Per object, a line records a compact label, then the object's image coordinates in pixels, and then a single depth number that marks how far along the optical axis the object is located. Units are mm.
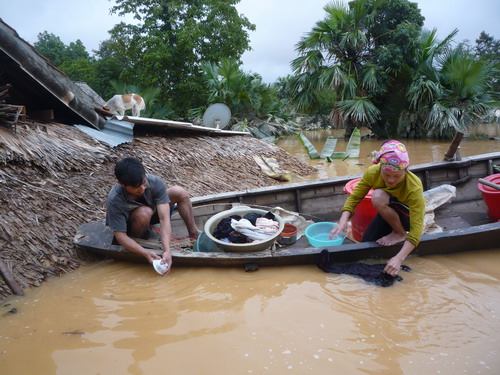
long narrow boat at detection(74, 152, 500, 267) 2701
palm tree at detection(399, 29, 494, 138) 11102
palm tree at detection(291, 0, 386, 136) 12898
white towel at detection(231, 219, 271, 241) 2826
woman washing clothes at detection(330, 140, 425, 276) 2340
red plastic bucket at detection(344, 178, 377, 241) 3002
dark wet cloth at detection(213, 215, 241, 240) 2881
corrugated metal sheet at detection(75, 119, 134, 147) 4715
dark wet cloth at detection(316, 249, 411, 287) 2496
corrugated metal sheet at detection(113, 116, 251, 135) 5188
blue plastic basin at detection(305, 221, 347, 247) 2947
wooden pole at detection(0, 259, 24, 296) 2461
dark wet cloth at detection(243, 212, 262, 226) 3045
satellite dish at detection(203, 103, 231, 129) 9570
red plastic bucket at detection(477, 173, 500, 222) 3186
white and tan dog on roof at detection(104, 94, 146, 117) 7801
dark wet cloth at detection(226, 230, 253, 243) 2832
